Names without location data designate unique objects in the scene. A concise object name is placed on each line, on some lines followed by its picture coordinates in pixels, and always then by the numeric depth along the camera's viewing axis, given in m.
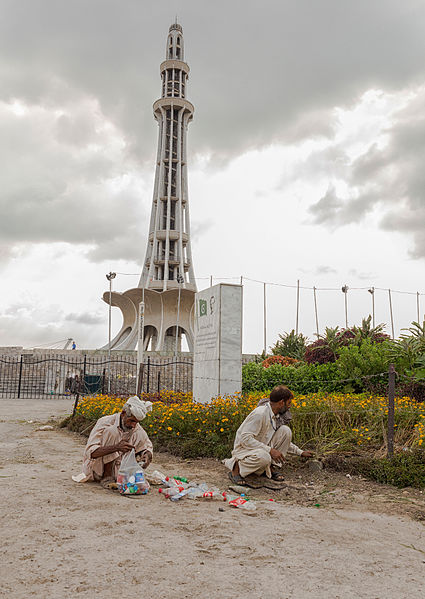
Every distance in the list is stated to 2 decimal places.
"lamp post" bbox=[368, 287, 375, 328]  36.56
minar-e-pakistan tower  42.47
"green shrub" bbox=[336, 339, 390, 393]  11.44
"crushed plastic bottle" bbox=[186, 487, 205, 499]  4.73
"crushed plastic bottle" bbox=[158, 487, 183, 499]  4.73
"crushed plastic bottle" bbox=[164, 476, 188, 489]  5.02
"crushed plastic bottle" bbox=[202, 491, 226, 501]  4.74
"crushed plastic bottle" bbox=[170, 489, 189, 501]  4.62
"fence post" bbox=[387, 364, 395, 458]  6.01
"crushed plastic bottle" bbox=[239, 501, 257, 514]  4.35
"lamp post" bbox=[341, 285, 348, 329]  35.81
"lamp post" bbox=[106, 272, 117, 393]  25.55
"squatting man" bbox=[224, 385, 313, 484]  5.13
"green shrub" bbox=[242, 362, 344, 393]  12.69
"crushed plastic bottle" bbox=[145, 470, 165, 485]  5.26
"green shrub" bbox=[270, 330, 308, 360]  20.48
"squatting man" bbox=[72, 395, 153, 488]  4.88
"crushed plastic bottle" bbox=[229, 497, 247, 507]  4.49
